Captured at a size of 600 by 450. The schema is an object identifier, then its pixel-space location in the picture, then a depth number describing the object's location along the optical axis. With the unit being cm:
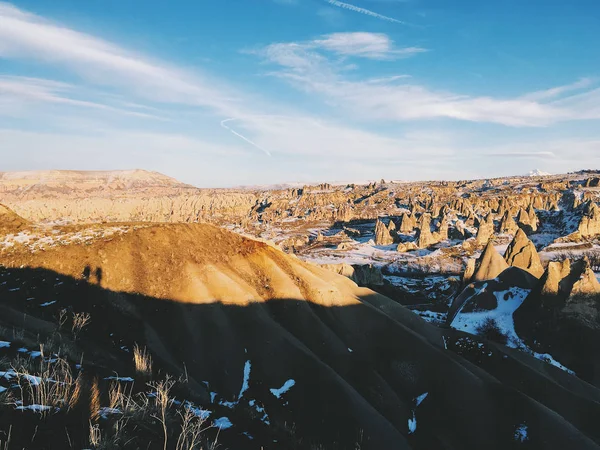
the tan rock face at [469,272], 5769
